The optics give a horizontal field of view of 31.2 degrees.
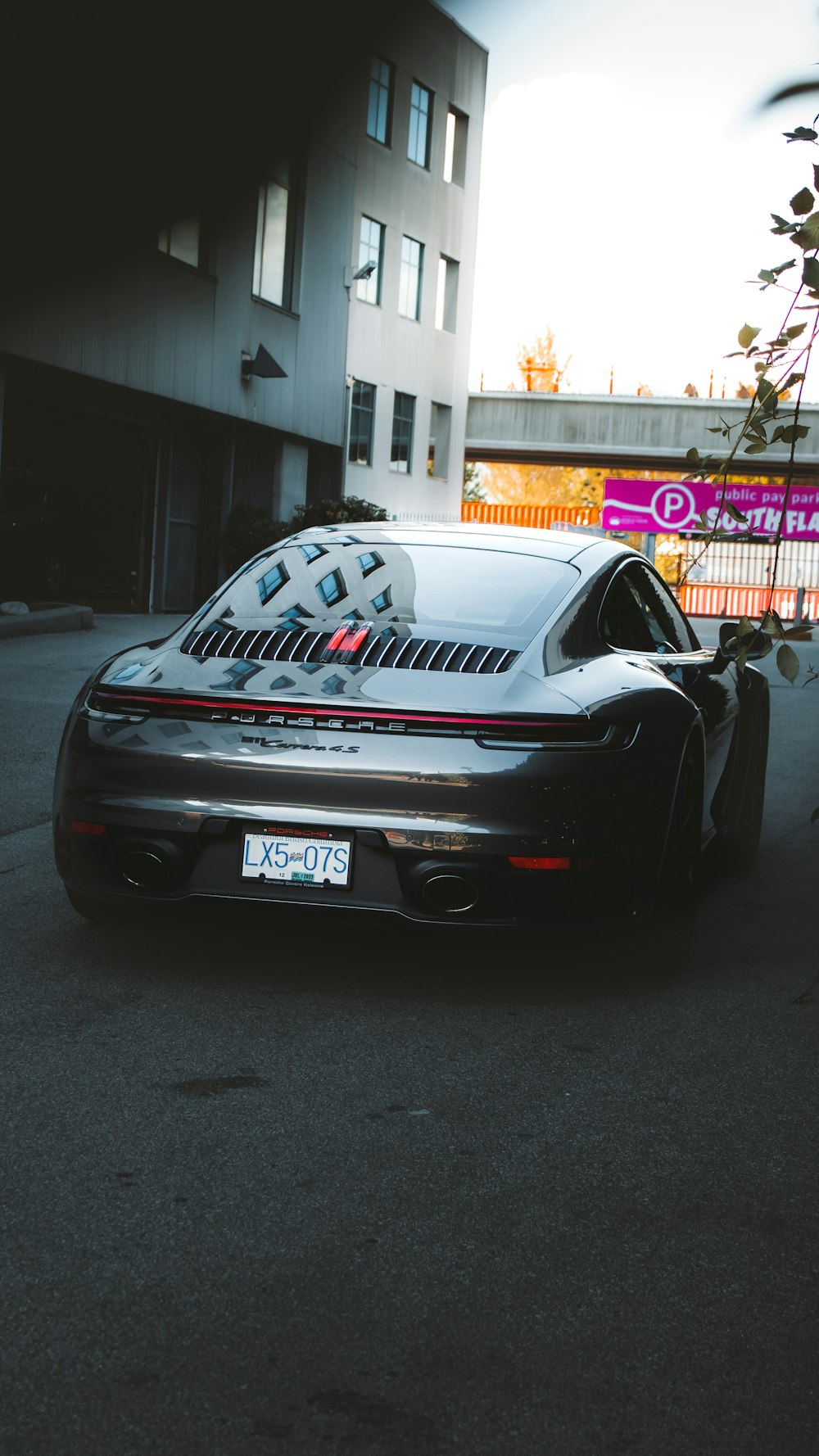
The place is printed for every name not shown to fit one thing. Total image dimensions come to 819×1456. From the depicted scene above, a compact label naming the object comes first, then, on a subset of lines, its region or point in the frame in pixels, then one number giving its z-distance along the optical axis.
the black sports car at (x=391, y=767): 4.06
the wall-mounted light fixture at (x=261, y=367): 21.08
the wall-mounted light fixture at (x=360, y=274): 24.88
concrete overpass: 36.28
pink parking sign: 35.41
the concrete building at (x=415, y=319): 27.61
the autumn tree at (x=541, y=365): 58.59
